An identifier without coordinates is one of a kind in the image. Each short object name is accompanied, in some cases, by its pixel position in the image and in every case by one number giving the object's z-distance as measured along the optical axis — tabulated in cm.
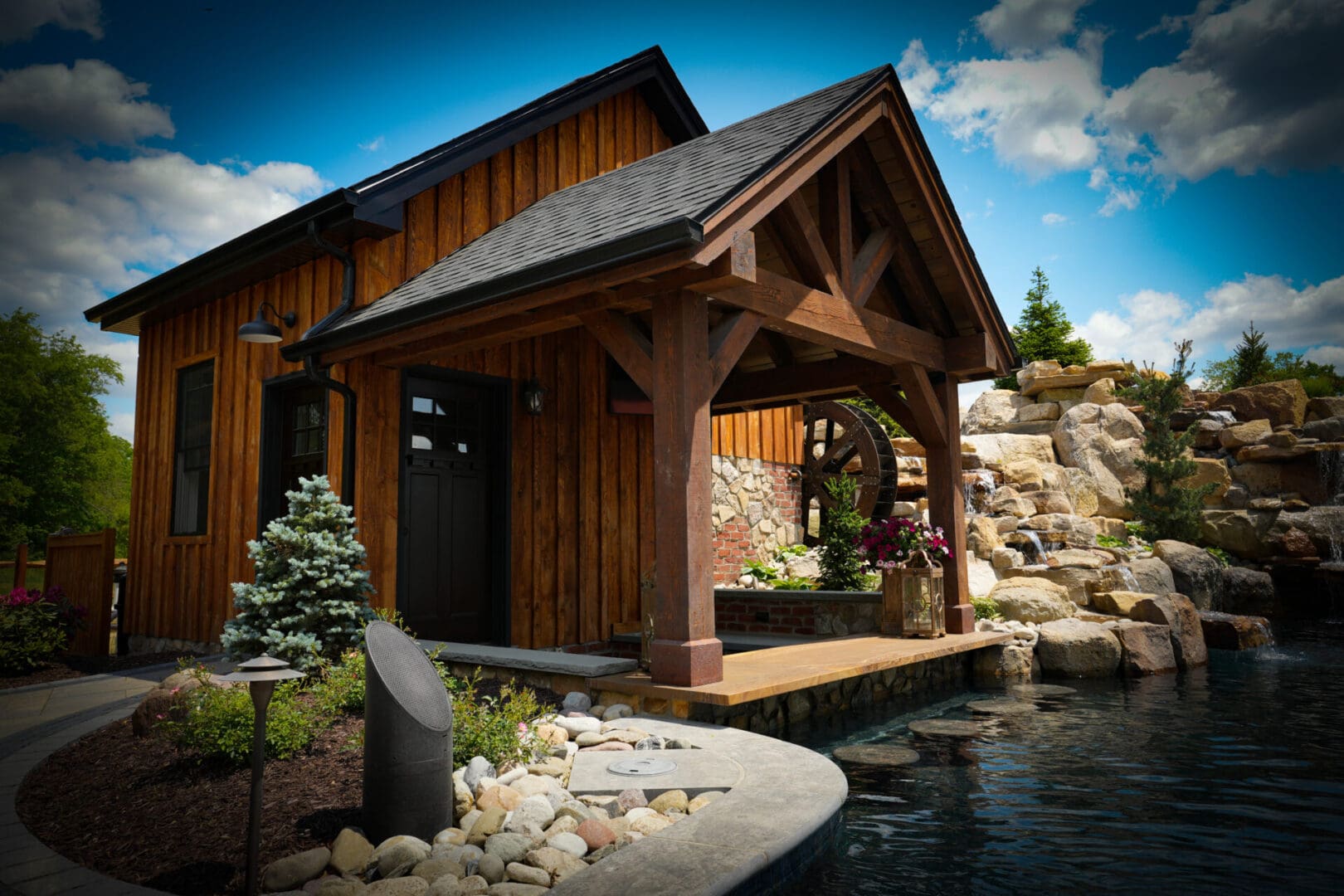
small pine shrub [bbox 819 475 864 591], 908
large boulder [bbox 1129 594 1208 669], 823
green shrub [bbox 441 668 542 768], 369
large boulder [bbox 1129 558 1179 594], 1144
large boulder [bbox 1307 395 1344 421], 1827
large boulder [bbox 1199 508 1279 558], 1467
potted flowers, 711
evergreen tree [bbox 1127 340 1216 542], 1491
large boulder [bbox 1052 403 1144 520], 1714
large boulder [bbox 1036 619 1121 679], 768
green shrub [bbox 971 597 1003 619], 865
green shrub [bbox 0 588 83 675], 718
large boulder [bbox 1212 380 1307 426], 1867
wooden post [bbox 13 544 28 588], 942
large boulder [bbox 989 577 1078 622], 880
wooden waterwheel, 1153
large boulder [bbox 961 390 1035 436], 2242
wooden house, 472
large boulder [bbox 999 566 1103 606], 990
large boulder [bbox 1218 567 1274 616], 1297
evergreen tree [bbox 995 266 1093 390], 2522
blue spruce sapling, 532
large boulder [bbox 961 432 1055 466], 1762
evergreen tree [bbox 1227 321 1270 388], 2531
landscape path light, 252
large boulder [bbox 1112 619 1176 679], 770
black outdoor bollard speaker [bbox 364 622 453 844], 294
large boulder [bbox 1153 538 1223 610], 1234
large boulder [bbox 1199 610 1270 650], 922
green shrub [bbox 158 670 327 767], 369
